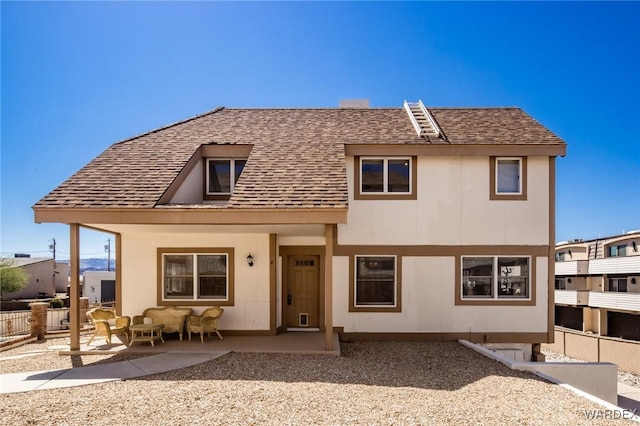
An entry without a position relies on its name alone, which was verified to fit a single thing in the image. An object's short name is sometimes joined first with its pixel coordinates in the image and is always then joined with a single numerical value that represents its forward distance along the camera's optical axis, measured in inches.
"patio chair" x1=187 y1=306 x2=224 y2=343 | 414.5
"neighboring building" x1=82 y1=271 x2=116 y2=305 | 1443.2
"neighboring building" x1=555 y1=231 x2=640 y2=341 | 995.9
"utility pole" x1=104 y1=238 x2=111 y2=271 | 3065.9
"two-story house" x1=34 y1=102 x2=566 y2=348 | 453.1
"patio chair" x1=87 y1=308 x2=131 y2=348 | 396.2
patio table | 396.2
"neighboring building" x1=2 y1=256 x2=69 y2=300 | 1673.2
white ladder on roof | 482.3
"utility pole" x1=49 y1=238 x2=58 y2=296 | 1788.9
